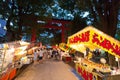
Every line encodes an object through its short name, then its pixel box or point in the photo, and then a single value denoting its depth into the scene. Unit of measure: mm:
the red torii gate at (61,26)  13323
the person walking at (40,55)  7662
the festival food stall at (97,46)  2616
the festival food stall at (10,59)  2984
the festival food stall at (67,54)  8148
